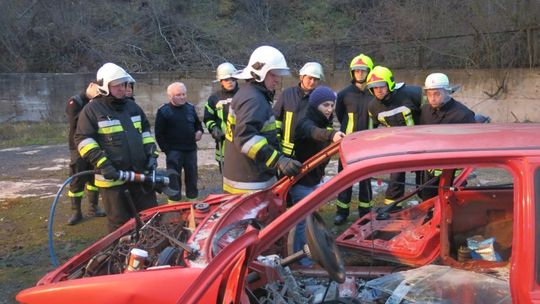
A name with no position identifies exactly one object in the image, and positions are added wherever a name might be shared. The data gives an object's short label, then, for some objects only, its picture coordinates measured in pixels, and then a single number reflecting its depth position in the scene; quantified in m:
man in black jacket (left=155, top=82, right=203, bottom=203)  5.66
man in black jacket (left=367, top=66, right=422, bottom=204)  5.01
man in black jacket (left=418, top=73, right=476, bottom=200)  4.82
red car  2.08
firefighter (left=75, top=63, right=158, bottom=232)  3.93
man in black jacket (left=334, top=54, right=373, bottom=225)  5.39
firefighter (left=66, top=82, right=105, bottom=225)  5.62
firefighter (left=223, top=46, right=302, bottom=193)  3.52
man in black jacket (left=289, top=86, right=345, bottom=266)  4.16
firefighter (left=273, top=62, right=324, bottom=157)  4.75
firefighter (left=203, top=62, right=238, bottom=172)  5.84
